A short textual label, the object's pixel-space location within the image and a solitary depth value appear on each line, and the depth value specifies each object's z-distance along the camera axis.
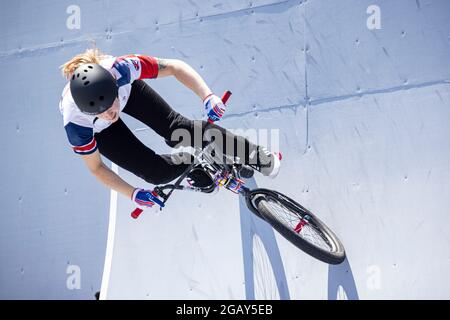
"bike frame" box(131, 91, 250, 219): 9.15
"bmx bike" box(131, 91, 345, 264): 9.29
